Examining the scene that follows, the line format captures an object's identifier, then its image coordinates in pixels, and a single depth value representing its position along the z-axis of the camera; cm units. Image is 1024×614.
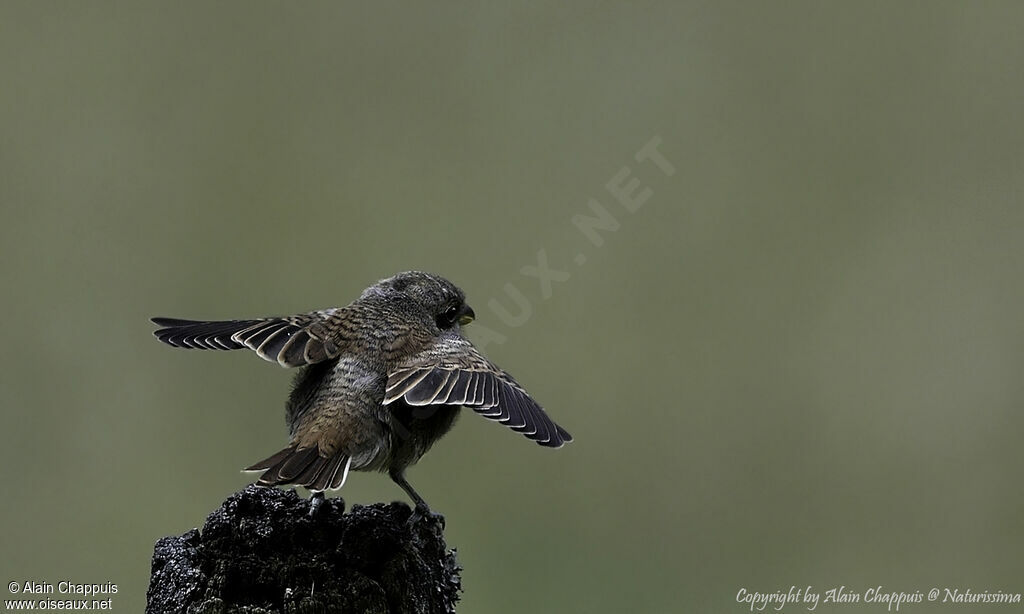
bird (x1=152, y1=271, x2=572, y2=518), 870
